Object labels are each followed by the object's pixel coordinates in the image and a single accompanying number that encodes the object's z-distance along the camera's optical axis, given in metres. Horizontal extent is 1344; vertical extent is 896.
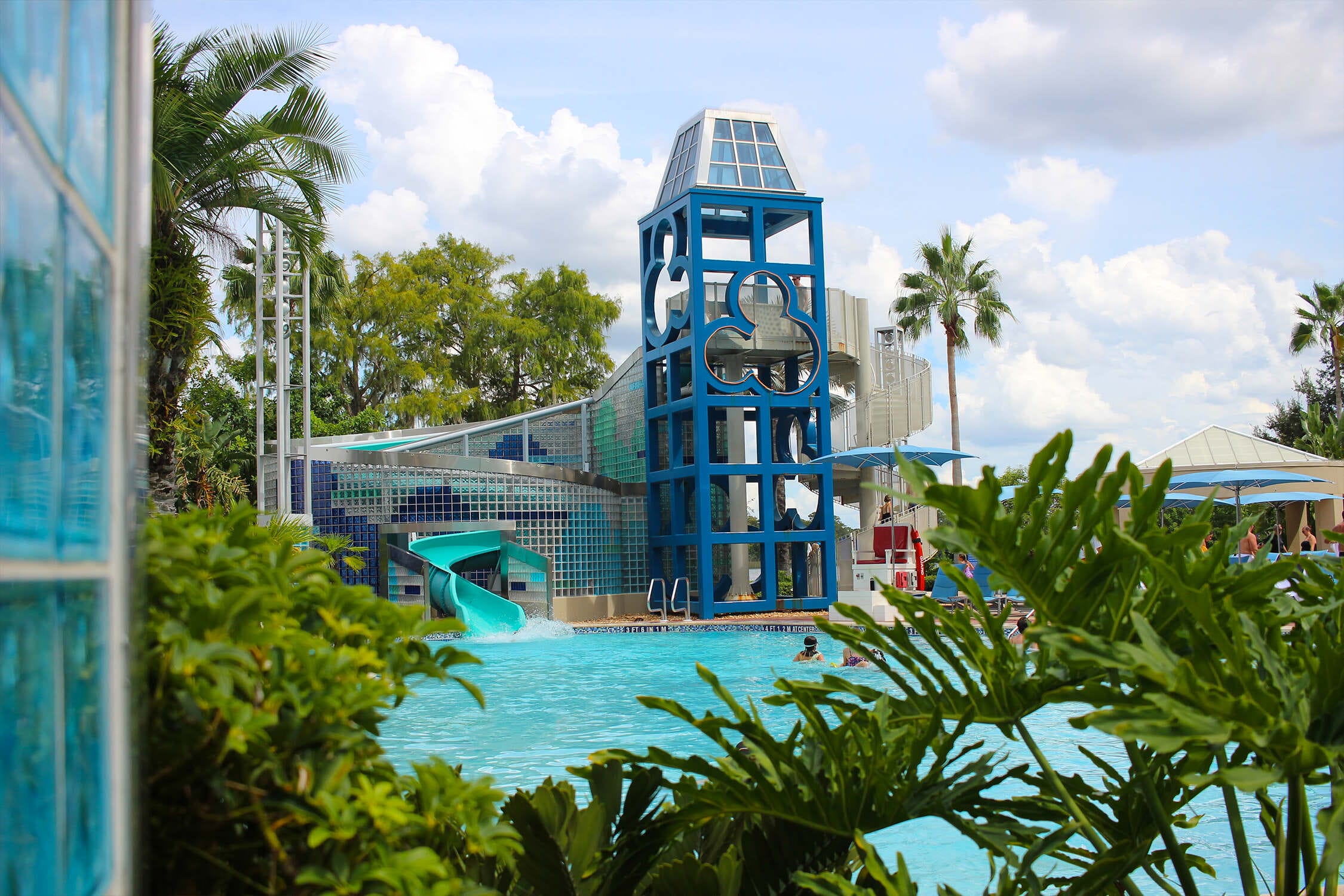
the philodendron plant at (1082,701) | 1.85
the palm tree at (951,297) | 29.31
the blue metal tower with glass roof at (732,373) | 20.81
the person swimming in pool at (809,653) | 13.94
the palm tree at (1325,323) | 35.50
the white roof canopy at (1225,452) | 28.44
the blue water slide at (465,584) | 18.27
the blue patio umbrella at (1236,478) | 18.55
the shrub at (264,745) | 1.44
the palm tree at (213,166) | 9.16
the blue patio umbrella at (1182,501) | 19.86
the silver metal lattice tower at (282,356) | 16.50
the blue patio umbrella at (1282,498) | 20.45
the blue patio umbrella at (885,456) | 18.25
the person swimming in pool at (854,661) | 13.80
